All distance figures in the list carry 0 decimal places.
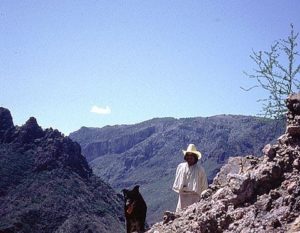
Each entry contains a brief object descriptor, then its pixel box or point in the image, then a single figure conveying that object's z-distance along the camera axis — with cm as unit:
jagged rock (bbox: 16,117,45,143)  8494
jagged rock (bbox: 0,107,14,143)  8550
